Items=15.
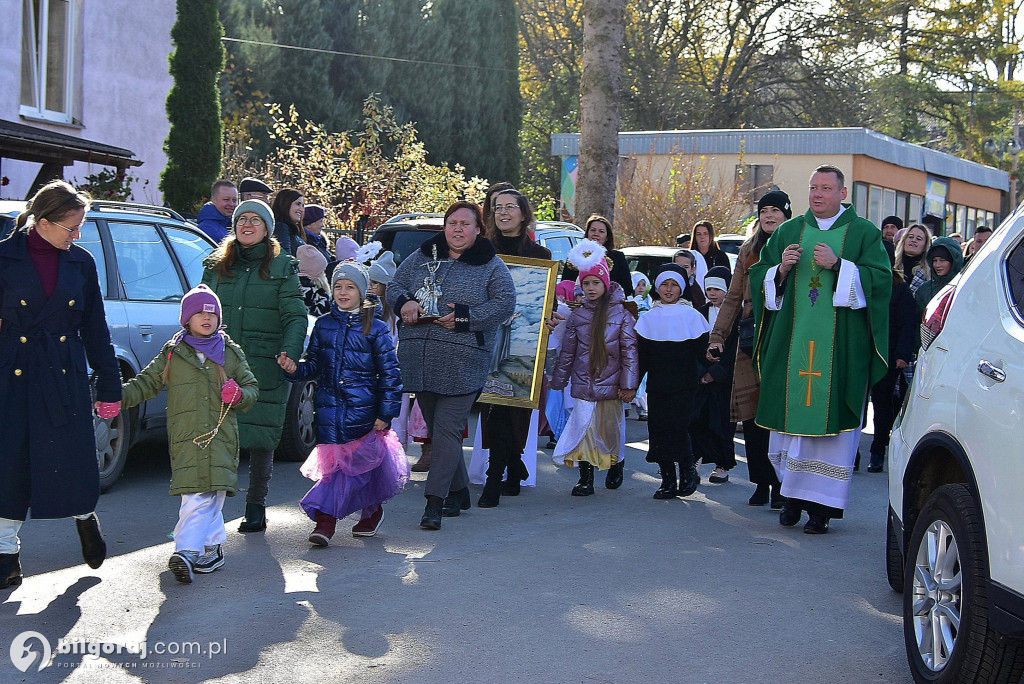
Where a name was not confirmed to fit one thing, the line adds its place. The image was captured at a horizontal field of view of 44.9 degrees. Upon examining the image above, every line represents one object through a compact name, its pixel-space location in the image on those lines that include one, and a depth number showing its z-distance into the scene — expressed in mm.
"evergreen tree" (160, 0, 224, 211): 18406
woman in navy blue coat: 5793
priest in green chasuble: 7711
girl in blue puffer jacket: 7141
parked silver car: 8203
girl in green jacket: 6266
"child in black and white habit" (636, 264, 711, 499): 8859
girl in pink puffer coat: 8844
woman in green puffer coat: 7195
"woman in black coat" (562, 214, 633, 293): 9469
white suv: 4070
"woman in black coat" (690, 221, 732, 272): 12789
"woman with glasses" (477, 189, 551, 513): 8500
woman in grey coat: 7602
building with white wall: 15715
